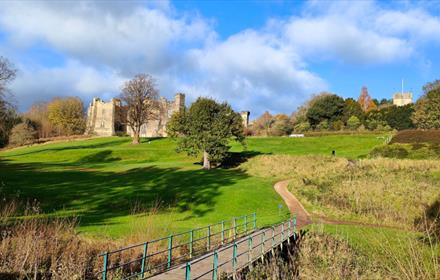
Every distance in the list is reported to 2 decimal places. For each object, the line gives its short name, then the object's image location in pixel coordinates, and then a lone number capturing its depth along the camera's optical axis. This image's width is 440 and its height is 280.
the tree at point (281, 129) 79.00
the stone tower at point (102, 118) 91.88
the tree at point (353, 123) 71.56
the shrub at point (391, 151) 40.31
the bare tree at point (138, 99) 60.22
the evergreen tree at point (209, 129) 38.34
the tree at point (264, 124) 80.99
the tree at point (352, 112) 75.69
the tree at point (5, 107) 39.45
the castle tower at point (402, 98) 117.57
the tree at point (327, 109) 75.06
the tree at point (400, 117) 72.06
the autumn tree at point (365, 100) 118.10
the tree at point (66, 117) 90.50
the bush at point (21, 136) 70.00
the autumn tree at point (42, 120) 87.50
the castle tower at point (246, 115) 104.06
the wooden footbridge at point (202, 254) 9.77
